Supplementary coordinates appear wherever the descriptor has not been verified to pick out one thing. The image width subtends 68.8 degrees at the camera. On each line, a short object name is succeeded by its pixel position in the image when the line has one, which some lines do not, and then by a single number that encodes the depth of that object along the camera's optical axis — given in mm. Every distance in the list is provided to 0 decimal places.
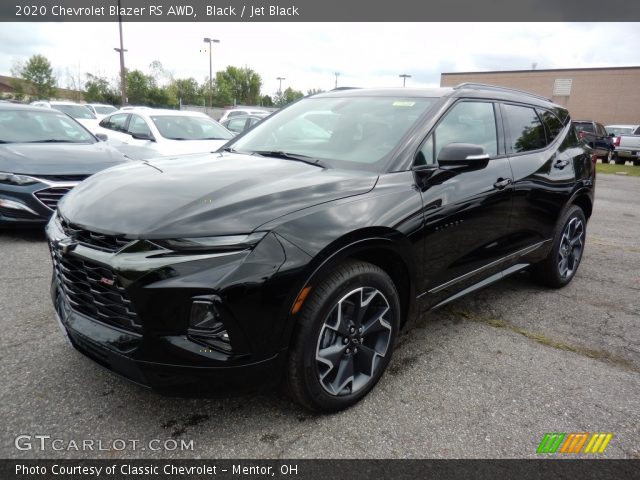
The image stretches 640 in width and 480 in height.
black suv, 1999
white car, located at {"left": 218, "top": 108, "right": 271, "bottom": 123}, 17316
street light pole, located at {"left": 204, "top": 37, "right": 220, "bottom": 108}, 43856
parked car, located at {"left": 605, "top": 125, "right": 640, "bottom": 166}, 19494
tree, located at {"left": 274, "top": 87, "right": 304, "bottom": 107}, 89375
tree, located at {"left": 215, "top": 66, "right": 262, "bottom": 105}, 89562
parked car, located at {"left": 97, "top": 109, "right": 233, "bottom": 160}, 8766
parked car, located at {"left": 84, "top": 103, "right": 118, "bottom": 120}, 23489
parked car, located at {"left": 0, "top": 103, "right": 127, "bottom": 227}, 5082
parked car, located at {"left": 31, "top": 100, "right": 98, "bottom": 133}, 14320
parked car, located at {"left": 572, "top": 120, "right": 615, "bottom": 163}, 20784
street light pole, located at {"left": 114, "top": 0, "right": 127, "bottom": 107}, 26975
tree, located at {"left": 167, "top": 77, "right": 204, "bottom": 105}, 73312
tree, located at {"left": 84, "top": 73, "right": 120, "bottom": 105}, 52334
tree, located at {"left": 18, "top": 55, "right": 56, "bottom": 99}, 54688
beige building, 41844
